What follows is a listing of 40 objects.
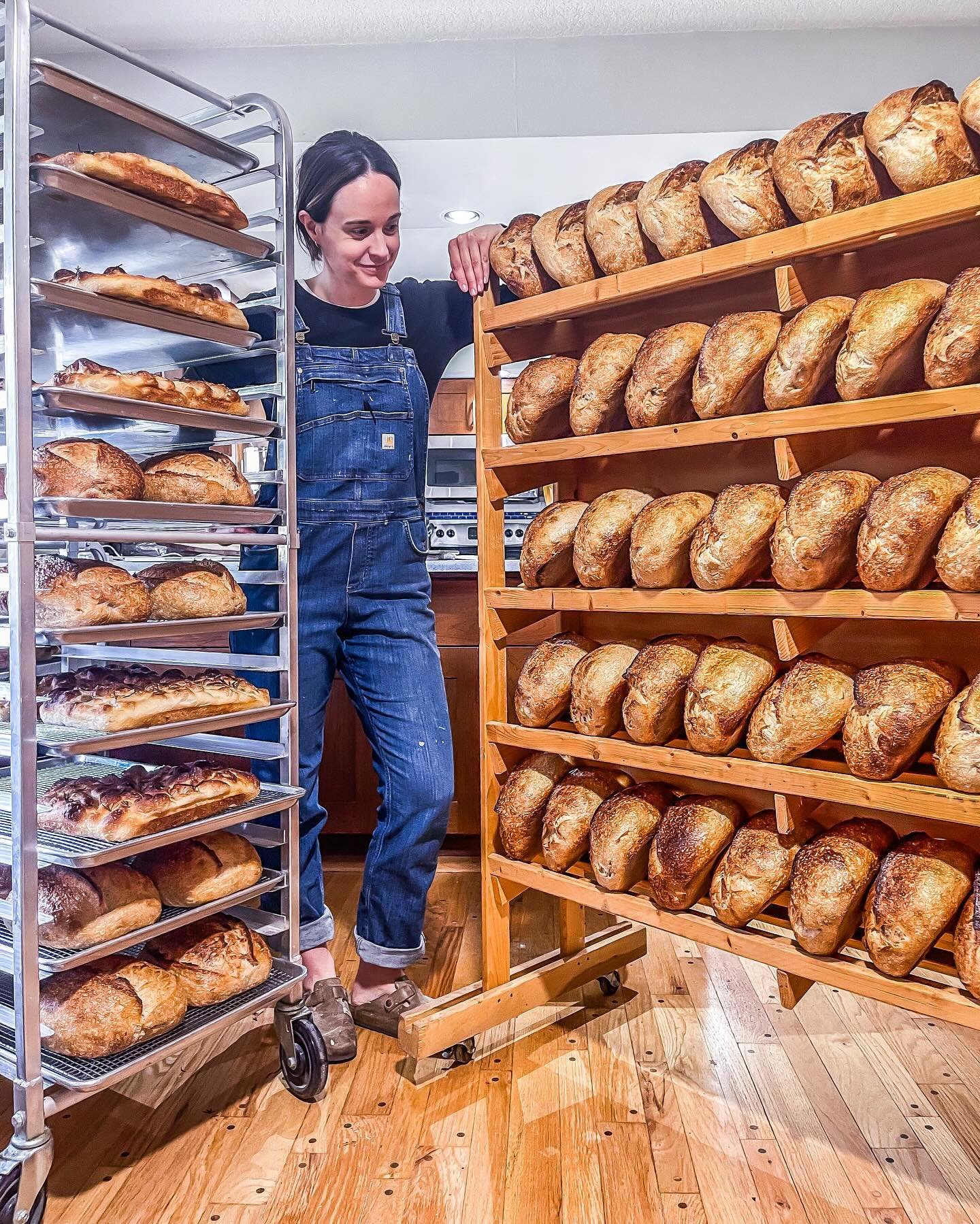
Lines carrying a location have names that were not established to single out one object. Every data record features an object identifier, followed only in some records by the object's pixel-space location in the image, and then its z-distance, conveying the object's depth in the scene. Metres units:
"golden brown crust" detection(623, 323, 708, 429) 1.66
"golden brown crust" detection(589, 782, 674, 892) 1.77
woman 2.03
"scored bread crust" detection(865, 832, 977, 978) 1.41
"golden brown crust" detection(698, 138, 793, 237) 1.53
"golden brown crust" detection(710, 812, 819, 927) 1.60
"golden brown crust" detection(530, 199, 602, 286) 1.78
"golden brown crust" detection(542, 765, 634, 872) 1.87
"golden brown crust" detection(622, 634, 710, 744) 1.69
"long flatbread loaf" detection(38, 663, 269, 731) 1.52
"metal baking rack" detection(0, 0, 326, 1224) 1.37
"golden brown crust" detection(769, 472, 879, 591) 1.46
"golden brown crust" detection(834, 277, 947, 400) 1.38
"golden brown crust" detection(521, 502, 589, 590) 1.88
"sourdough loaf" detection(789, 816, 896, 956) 1.48
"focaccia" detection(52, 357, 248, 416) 1.51
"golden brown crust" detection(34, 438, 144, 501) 1.48
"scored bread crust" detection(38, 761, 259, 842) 1.51
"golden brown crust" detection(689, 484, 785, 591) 1.56
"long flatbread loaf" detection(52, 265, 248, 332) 1.51
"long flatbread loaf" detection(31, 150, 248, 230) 1.44
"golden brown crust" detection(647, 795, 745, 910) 1.67
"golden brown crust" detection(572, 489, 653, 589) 1.76
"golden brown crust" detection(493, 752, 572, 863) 1.95
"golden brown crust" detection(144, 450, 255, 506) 1.67
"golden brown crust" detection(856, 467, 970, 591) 1.37
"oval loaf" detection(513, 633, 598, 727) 1.91
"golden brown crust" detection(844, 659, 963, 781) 1.41
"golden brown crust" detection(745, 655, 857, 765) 1.51
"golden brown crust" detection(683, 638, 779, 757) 1.60
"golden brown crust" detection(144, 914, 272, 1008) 1.67
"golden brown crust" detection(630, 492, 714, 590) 1.66
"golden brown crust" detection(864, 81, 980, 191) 1.35
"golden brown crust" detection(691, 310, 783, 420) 1.56
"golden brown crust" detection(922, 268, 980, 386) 1.32
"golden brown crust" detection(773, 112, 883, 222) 1.44
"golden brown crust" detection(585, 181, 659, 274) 1.71
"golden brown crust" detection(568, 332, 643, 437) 1.76
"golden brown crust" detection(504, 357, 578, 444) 1.87
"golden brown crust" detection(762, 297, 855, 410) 1.46
